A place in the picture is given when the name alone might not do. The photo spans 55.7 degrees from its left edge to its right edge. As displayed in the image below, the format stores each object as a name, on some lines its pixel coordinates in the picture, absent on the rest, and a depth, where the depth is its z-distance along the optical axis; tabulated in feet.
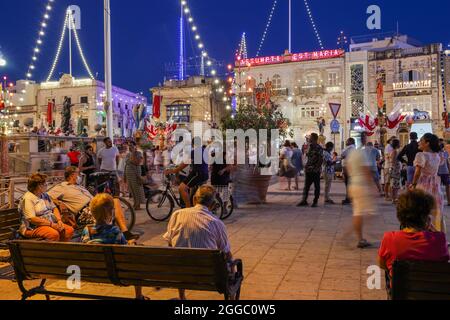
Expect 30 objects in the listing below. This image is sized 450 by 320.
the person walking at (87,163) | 34.33
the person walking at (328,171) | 36.17
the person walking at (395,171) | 34.76
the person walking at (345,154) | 34.12
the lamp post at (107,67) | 49.06
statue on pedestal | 83.36
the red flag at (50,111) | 116.78
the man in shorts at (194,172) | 26.30
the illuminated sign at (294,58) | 121.08
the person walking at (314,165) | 33.45
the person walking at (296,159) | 46.29
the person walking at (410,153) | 29.60
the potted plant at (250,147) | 35.40
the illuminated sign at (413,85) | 110.42
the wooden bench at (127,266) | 10.81
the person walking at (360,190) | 19.85
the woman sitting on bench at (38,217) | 15.90
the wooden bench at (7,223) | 17.31
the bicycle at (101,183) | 30.32
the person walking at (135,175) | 32.58
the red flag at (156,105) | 91.30
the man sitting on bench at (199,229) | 12.12
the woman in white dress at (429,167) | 19.54
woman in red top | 10.13
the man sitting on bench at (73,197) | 19.19
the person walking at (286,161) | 45.21
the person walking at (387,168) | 35.63
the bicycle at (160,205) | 28.79
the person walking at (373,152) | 30.69
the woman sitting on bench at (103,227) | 12.71
